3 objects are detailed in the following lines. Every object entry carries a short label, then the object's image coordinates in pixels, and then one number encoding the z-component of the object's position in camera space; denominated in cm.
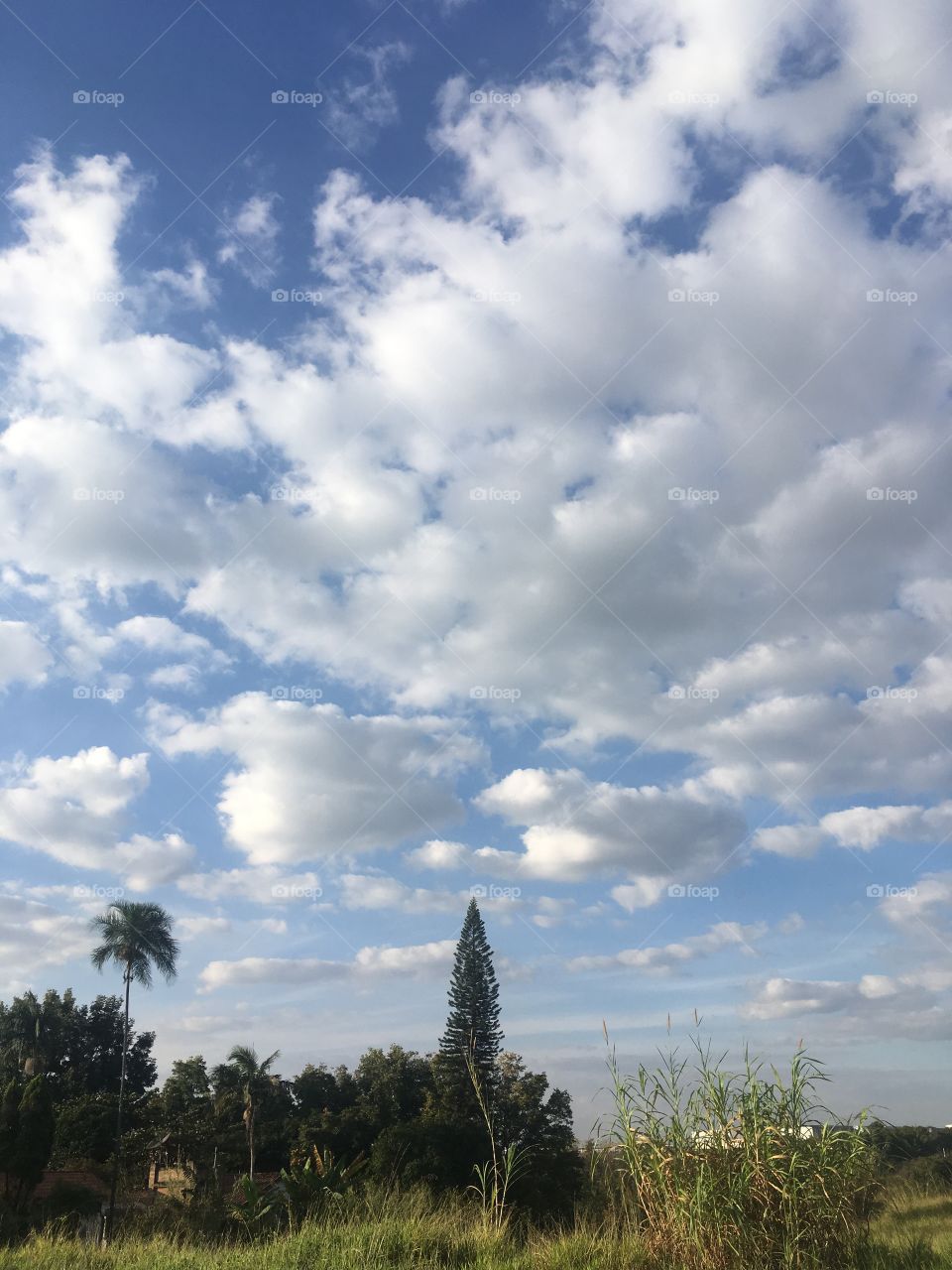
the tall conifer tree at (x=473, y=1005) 4841
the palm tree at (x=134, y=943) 3988
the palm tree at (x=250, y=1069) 4553
